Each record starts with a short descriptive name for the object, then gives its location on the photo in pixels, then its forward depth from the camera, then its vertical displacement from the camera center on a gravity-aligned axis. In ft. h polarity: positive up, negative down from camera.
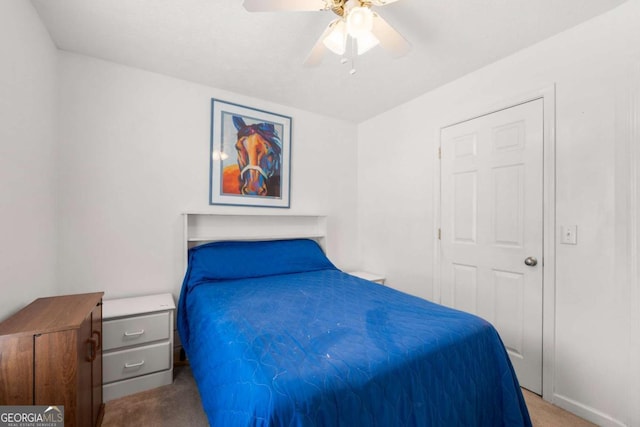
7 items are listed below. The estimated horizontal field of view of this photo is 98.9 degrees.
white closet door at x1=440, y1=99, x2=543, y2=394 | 6.33 -0.22
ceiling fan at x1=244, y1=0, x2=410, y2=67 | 4.25 +3.21
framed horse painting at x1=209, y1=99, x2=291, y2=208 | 8.52 +1.86
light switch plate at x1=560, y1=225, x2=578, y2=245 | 5.71 -0.35
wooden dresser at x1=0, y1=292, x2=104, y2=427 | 3.59 -2.08
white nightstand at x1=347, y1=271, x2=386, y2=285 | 9.87 -2.29
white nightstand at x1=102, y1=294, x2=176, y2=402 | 5.92 -3.06
